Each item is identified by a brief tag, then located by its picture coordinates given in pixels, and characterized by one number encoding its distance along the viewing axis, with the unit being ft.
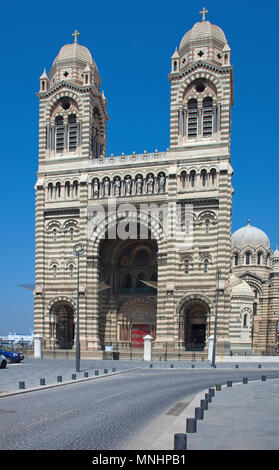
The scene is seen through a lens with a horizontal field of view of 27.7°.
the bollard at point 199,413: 48.21
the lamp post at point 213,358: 137.97
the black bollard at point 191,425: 42.01
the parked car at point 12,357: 144.05
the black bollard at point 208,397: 60.31
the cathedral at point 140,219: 174.09
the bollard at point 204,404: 54.31
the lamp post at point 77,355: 111.54
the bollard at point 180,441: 32.60
